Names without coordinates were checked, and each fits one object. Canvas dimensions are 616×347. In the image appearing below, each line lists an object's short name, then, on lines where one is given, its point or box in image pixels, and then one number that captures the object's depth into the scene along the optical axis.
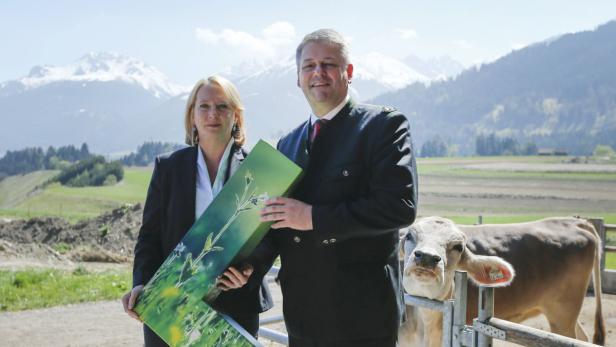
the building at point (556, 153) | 100.94
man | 2.07
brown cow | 3.83
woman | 2.92
